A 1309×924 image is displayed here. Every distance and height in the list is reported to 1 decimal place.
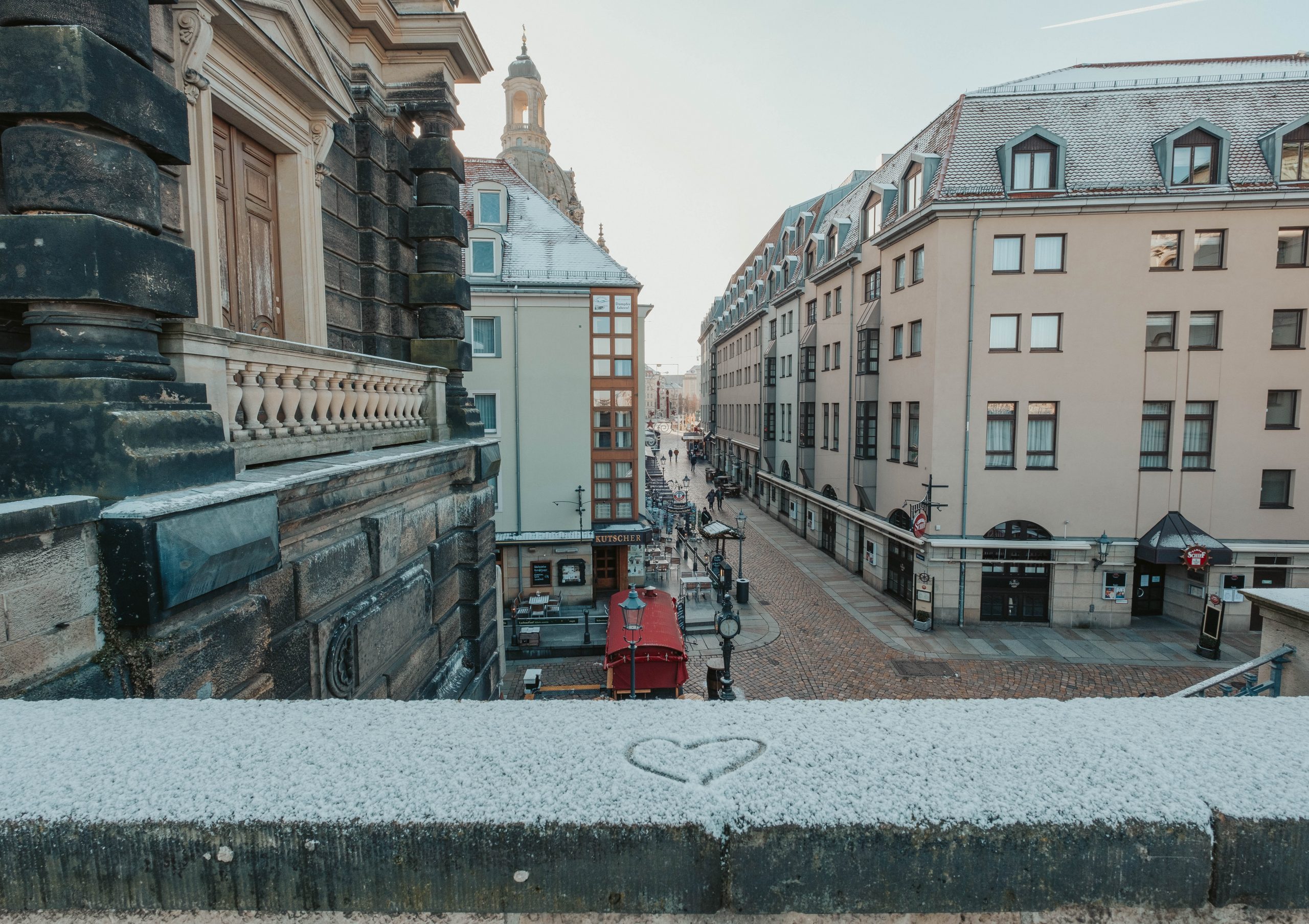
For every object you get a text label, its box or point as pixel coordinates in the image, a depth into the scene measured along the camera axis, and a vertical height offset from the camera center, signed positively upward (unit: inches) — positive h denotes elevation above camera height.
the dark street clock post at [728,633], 493.0 -168.4
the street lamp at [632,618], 533.0 -184.6
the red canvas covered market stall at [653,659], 569.9 -219.0
